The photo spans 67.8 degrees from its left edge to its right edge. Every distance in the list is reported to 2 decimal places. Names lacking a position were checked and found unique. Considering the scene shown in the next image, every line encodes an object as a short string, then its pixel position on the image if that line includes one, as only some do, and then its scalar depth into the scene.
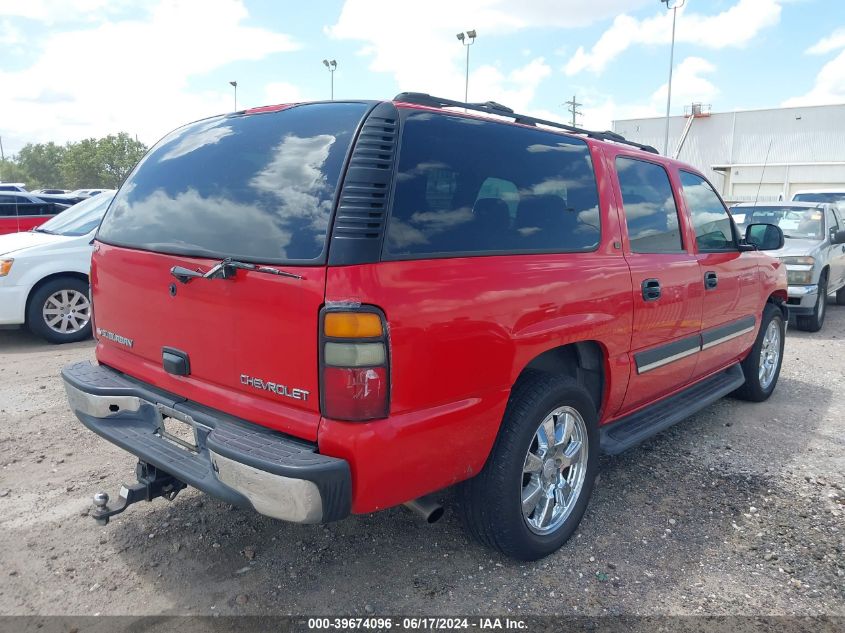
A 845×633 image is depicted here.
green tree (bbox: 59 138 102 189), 77.75
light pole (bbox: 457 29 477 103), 30.94
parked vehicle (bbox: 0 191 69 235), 11.23
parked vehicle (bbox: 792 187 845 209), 14.76
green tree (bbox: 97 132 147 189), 78.50
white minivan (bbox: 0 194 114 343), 6.51
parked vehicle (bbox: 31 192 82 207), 13.85
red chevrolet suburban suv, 2.12
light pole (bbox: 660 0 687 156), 34.97
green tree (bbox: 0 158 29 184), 87.94
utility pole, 53.16
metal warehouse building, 39.66
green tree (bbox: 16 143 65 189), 95.25
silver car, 7.86
